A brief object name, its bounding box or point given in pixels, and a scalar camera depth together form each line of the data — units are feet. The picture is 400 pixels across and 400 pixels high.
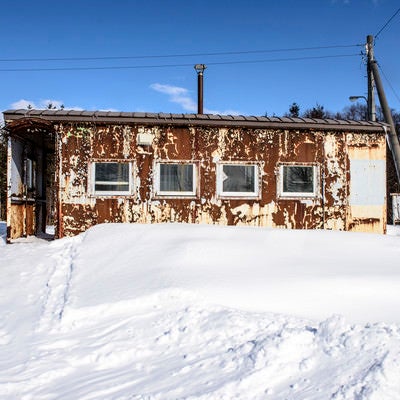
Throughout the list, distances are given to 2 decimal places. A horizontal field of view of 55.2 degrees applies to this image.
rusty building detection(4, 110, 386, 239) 30.17
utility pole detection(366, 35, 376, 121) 57.26
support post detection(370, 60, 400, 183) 44.29
